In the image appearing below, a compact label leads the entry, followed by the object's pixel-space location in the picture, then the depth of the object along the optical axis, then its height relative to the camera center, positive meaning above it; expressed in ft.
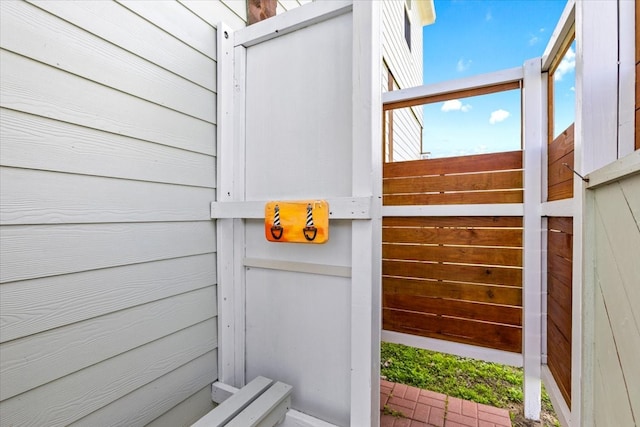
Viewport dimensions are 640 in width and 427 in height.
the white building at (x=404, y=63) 12.70 +7.89
